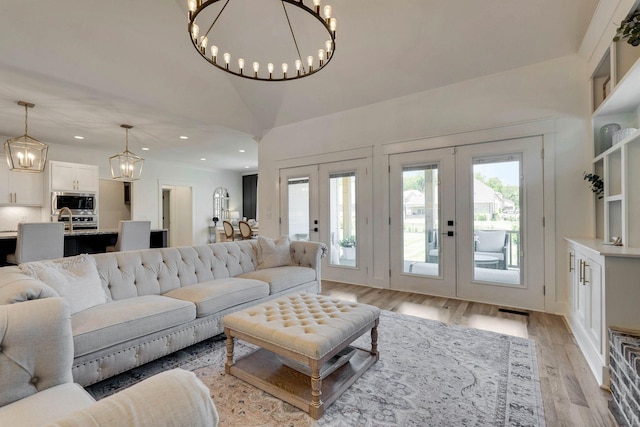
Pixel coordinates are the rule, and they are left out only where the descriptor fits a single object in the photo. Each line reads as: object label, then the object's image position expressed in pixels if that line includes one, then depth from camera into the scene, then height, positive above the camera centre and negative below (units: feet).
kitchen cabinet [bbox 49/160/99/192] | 19.26 +2.72
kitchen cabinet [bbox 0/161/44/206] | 17.58 +1.81
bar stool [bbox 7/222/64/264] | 11.24 -0.97
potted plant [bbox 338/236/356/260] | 16.49 -1.69
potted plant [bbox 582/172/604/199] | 9.93 +1.10
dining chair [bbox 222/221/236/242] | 25.93 -1.24
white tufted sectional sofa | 6.08 -2.21
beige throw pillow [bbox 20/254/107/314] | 6.57 -1.44
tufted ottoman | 5.74 -2.62
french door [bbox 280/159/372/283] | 16.01 +0.31
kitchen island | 12.71 -1.22
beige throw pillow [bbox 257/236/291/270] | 12.45 -1.54
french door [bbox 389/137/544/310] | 11.73 -0.26
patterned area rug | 5.61 -3.76
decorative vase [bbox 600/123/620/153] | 9.89 +2.78
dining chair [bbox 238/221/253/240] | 24.23 -1.08
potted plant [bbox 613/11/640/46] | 6.57 +4.23
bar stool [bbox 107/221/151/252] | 14.15 -0.91
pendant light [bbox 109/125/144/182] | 16.85 +3.03
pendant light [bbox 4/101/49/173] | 12.55 +2.71
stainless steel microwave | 19.15 +0.99
